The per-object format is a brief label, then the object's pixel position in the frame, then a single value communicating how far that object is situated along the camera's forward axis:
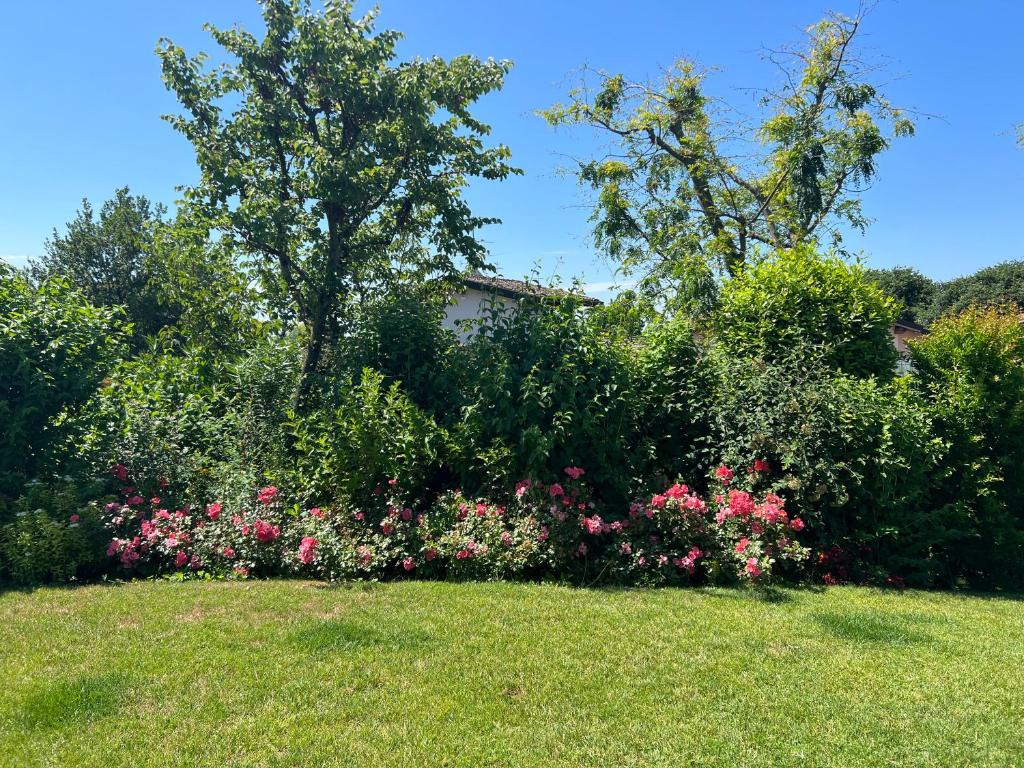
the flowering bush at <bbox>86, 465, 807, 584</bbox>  5.41
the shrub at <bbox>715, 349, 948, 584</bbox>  5.58
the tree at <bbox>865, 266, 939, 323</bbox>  35.72
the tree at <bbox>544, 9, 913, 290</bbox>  11.48
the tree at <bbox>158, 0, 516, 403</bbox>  7.88
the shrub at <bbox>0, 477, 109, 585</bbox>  5.34
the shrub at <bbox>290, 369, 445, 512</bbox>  5.86
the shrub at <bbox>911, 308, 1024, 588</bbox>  5.92
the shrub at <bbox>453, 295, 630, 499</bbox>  5.84
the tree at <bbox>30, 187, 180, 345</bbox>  22.03
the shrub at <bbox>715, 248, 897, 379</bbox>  6.27
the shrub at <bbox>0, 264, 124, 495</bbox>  5.92
